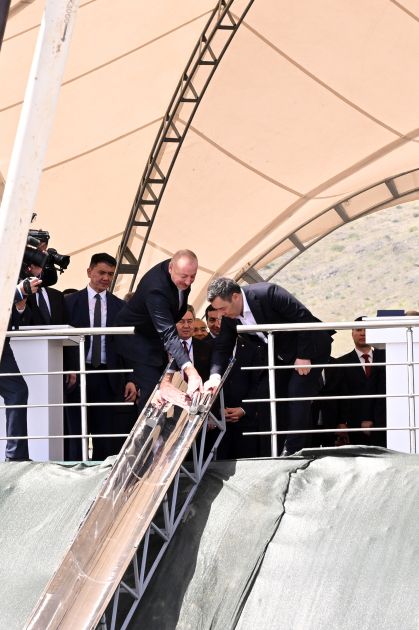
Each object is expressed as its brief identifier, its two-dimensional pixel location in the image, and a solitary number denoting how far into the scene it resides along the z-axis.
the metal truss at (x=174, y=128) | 30.25
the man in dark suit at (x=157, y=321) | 15.98
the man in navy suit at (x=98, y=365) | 18.91
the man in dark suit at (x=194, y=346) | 18.70
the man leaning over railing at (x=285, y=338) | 16.70
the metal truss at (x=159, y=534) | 14.77
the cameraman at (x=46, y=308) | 19.05
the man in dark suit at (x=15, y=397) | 17.22
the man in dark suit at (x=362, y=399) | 19.31
